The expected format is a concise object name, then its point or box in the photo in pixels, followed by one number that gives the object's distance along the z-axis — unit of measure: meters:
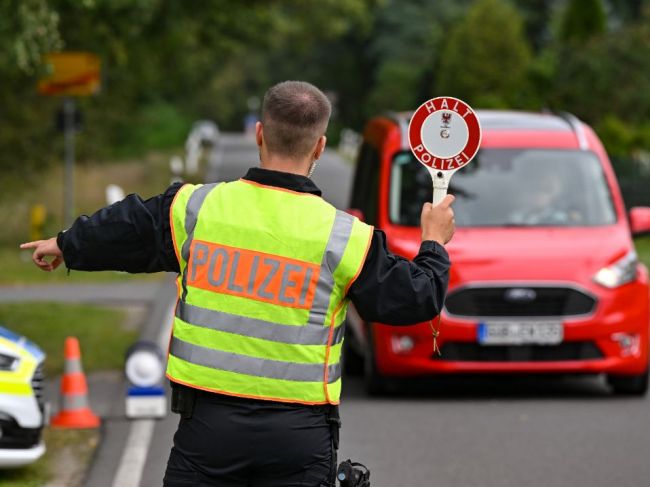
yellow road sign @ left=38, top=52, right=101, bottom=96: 25.08
